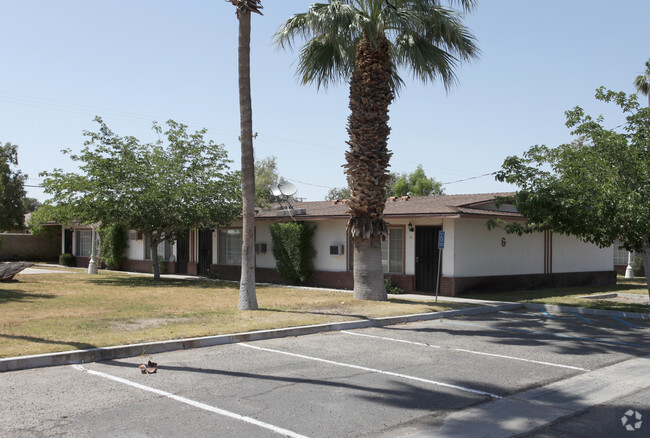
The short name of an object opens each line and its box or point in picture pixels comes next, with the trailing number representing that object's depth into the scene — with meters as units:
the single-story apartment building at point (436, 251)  18.14
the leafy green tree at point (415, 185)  44.24
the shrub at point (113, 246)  29.78
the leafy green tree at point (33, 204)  67.28
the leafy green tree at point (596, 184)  13.56
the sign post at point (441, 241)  14.64
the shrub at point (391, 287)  18.66
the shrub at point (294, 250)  21.22
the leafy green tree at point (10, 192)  37.19
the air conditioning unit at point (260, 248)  23.27
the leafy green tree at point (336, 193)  71.25
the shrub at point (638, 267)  29.42
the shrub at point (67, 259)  32.97
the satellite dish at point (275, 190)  22.56
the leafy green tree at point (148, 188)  20.34
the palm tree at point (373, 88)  14.86
